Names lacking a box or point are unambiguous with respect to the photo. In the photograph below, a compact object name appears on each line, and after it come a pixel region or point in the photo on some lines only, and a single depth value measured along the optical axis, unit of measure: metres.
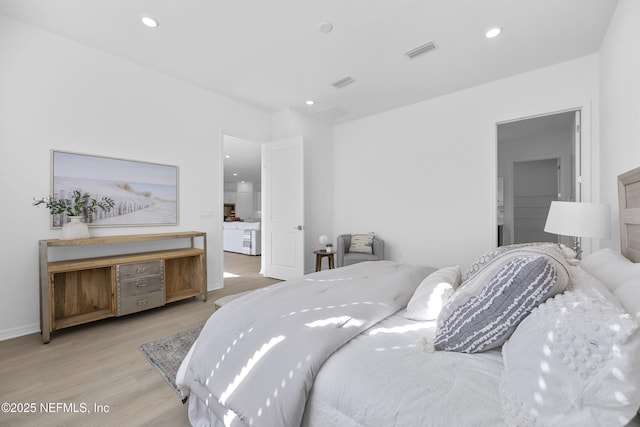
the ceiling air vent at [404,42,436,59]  2.82
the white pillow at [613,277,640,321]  0.89
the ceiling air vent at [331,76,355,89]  3.54
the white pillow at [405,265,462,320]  1.33
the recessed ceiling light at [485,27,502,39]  2.57
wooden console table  2.43
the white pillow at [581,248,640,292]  1.22
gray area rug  1.94
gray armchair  4.14
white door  4.29
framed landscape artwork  2.76
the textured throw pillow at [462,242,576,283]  1.73
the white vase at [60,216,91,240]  2.62
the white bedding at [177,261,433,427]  1.00
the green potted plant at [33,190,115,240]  2.63
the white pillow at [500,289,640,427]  0.62
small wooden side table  4.36
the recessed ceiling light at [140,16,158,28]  2.46
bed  0.67
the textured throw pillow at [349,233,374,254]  4.37
